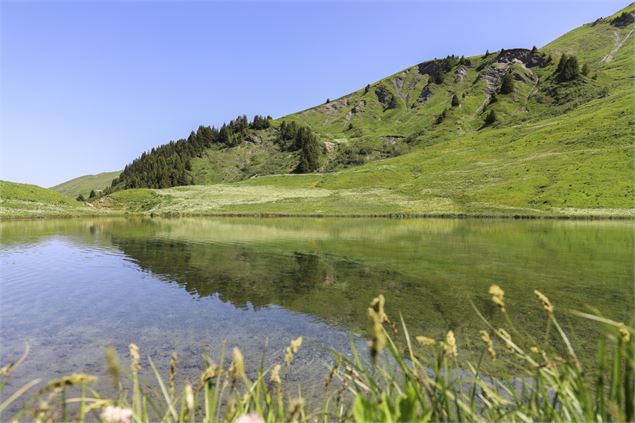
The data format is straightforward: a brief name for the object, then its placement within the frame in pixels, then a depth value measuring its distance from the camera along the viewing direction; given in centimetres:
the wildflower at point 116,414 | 280
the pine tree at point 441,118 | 19525
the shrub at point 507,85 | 19200
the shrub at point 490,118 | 17075
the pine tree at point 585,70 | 17750
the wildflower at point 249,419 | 239
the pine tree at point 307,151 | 16518
